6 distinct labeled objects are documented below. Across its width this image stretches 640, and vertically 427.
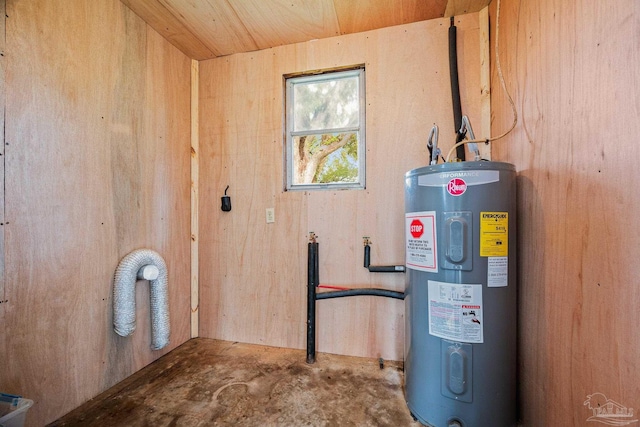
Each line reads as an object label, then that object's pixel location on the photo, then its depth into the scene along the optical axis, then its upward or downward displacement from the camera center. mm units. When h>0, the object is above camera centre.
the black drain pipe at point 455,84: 1479 +776
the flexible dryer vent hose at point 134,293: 1312 -453
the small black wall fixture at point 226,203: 1851 +75
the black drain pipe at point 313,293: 1593 -526
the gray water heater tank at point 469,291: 982 -325
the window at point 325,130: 1732 +591
